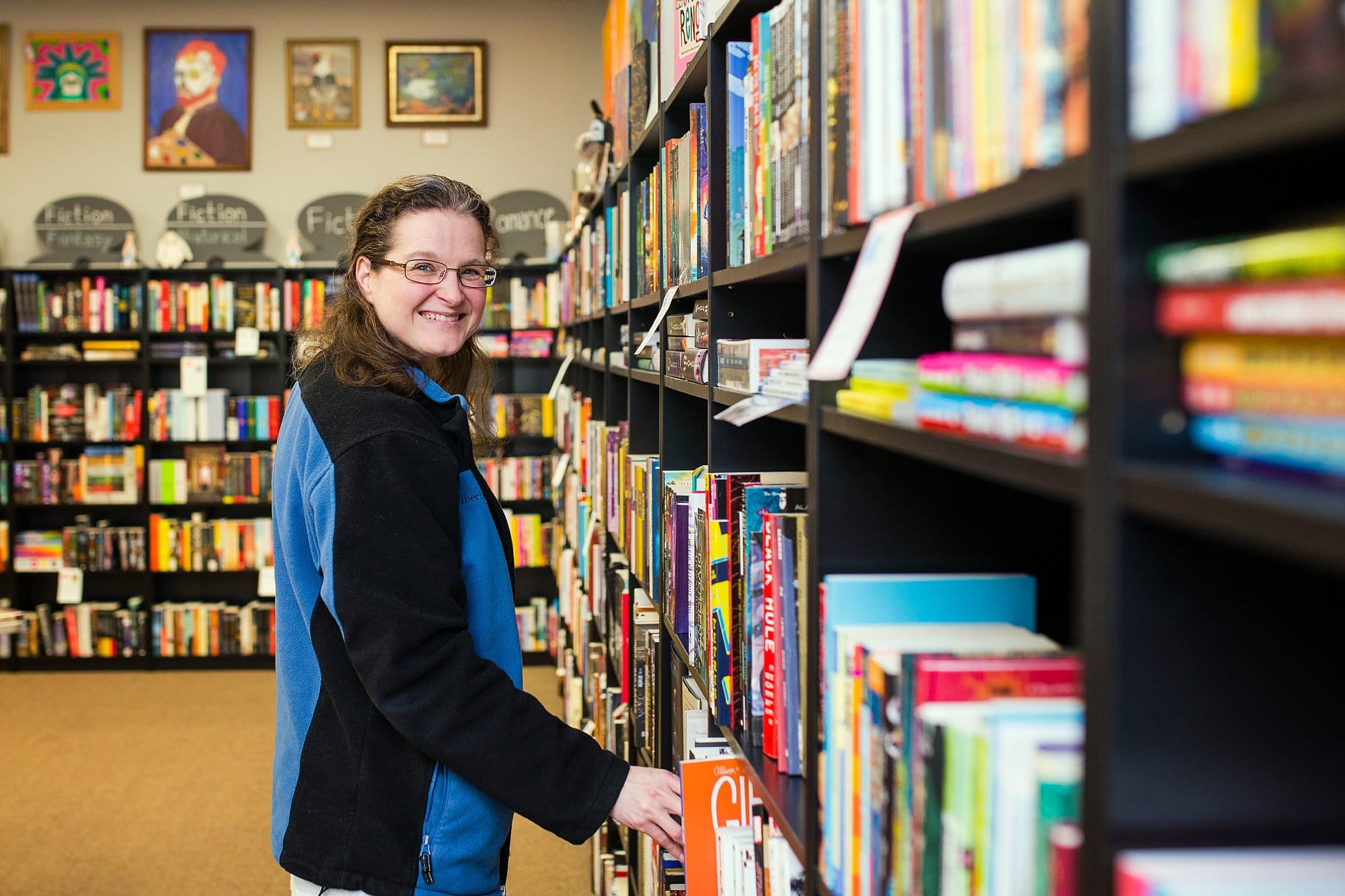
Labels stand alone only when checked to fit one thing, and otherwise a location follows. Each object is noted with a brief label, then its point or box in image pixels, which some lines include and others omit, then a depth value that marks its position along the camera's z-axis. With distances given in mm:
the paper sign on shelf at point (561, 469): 4250
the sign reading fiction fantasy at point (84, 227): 6520
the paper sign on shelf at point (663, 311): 1860
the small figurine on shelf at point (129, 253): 6262
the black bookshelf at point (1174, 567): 483
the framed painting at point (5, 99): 6668
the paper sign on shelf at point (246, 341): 6332
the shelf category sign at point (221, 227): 6594
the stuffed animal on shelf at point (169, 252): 6332
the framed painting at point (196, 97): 6711
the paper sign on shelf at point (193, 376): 6305
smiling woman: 1458
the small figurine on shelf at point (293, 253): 6316
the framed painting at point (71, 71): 6672
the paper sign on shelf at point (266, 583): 6078
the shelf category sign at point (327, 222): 6668
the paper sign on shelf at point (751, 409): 1173
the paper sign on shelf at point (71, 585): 6262
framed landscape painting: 6797
